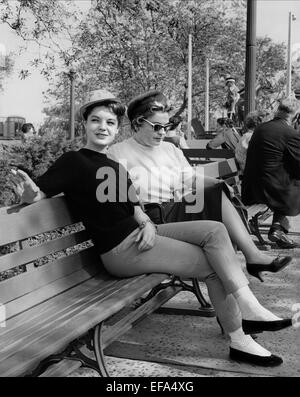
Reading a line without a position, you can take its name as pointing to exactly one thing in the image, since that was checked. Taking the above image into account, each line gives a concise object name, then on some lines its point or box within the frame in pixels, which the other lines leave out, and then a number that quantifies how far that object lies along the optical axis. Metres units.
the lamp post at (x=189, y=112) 17.39
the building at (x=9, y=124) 41.19
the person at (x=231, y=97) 14.45
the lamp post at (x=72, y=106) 15.43
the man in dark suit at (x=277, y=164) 6.09
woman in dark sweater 3.09
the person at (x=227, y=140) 8.73
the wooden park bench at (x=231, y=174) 5.87
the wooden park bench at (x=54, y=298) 2.25
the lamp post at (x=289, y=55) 18.27
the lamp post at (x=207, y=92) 26.66
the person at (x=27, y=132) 8.31
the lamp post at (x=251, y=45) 7.74
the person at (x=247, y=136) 7.16
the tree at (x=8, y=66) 9.54
